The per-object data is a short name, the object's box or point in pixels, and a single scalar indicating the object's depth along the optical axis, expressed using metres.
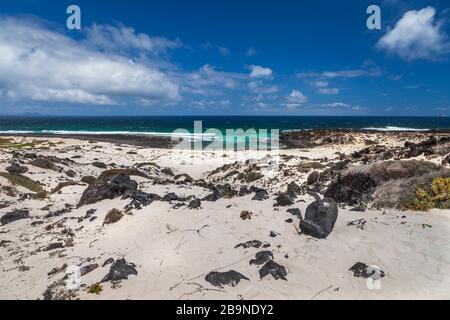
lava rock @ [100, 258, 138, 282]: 7.85
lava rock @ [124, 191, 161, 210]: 12.52
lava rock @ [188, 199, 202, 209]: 12.16
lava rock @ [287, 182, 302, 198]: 13.68
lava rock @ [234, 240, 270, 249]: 9.20
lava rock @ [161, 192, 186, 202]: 13.33
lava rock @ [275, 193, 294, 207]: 12.25
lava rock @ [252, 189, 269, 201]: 13.44
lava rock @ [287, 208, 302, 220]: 11.09
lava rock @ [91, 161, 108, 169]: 31.76
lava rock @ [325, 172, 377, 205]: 14.38
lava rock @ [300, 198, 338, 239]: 9.78
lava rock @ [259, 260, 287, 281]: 7.79
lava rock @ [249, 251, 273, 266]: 8.40
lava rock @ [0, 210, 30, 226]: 14.07
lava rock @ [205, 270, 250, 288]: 7.58
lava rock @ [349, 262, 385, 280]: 7.84
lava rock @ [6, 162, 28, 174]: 23.17
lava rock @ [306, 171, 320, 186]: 20.42
